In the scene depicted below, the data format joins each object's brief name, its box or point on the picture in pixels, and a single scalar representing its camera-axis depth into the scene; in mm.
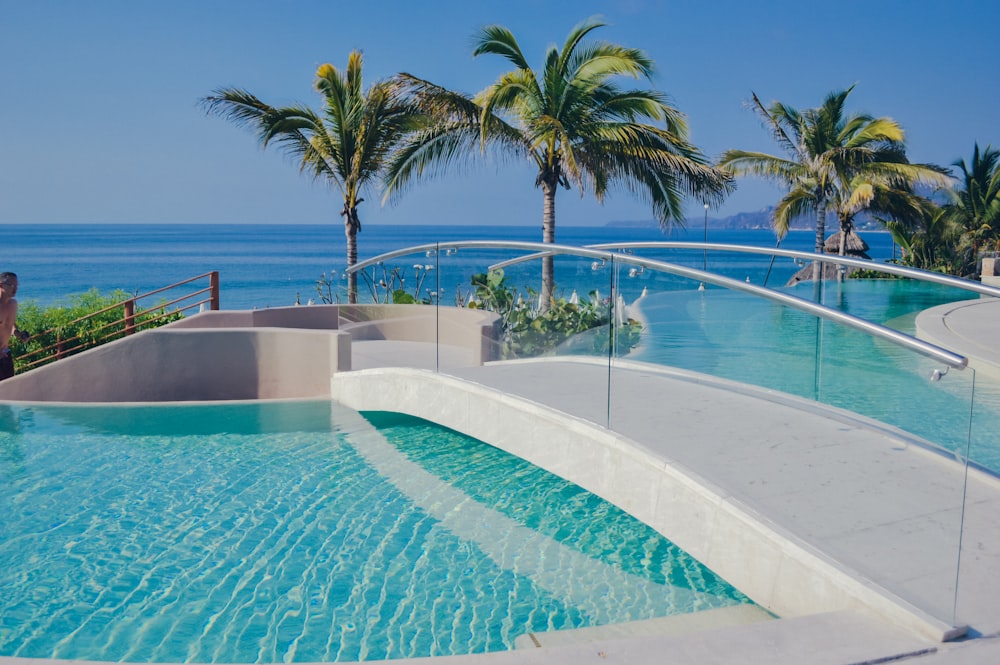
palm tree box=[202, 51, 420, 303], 16203
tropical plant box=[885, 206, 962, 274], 27828
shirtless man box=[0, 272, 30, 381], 9406
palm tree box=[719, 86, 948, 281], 23734
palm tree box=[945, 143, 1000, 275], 28188
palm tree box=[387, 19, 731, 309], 14055
